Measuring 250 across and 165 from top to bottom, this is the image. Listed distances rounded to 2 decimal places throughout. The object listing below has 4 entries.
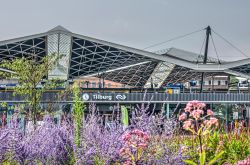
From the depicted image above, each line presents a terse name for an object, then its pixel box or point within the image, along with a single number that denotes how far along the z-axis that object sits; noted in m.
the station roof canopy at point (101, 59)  61.49
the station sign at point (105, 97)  45.31
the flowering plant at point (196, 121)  4.89
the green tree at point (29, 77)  22.75
